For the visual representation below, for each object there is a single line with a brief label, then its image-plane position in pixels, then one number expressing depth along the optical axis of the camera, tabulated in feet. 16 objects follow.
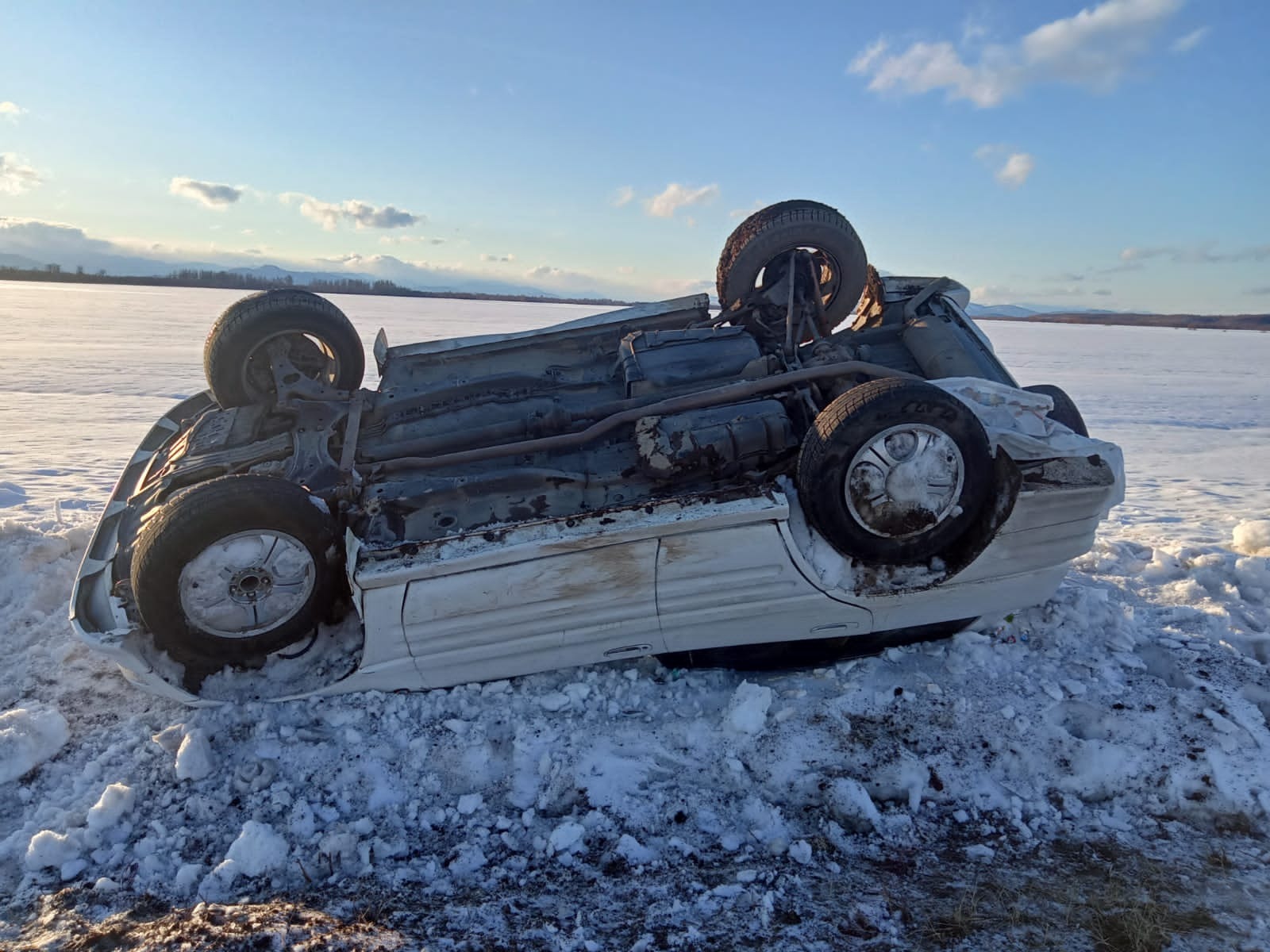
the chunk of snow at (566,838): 8.43
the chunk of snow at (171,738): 9.59
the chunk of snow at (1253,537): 15.64
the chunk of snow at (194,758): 9.14
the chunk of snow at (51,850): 8.03
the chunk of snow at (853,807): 8.83
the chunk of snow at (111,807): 8.43
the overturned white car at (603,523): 10.04
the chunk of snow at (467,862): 8.16
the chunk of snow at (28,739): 9.29
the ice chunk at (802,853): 8.32
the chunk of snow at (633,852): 8.28
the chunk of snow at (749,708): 10.02
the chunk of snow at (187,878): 7.85
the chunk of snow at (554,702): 10.42
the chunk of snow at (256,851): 8.05
